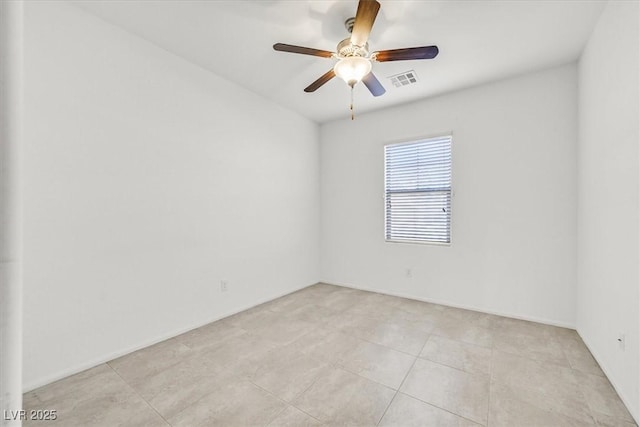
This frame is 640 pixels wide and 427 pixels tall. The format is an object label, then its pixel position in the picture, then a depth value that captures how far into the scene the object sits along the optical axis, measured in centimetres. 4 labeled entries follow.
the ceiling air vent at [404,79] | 302
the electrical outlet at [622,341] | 176
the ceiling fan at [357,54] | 191
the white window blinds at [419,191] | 359
